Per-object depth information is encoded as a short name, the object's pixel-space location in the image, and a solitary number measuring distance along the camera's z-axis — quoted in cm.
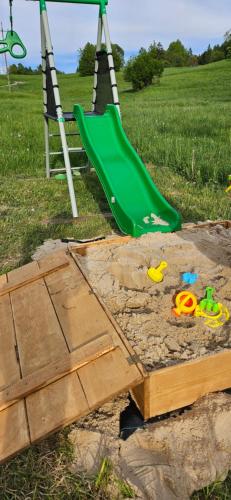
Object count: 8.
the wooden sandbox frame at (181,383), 184
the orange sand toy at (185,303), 241
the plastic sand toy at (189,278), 275
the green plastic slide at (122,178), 384
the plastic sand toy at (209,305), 244
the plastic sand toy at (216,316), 235
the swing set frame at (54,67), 476
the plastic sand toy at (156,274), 276
